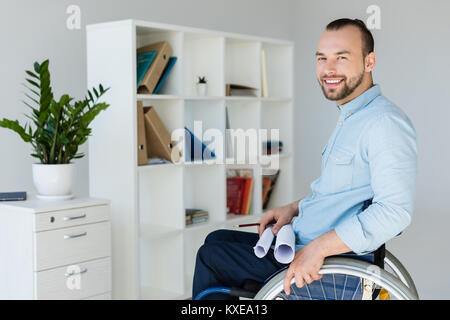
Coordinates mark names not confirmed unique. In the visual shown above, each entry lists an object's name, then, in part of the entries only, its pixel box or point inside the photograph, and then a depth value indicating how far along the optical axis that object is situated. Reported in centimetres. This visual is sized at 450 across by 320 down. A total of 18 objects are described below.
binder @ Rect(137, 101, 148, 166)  312
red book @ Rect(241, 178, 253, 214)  396
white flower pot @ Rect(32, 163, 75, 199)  275
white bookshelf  308
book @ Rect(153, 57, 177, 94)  330
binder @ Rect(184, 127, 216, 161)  346
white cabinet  261
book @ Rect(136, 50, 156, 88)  318
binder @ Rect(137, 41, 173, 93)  317
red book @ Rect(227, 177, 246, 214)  397
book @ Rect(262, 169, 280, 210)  421
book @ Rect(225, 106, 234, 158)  381
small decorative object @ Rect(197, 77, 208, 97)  358
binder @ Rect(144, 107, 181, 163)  321
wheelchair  153
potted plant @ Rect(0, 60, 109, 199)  272
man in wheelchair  155
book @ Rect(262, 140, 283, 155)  409
